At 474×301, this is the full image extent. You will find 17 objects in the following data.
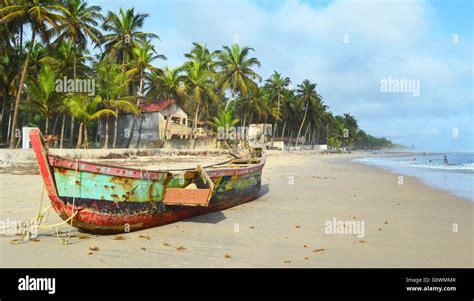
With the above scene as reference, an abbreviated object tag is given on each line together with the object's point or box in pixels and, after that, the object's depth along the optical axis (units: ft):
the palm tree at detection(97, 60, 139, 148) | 96.63
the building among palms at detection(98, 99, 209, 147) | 122.52
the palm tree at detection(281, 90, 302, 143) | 194.66
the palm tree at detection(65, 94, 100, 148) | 85.51
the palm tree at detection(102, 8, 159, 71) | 114.32
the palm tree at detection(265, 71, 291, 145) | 186.91
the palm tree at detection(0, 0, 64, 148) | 71.97
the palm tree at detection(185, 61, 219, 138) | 121.29
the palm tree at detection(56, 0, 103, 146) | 87.57
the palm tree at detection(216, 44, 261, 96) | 130.52
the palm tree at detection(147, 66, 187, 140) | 116.88
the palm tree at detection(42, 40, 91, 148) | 97.19
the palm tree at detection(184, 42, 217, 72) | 143.10
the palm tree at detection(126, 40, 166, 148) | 111.65
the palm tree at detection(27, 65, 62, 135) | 81.92
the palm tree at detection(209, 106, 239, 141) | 130.11
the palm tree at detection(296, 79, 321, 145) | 202.49
